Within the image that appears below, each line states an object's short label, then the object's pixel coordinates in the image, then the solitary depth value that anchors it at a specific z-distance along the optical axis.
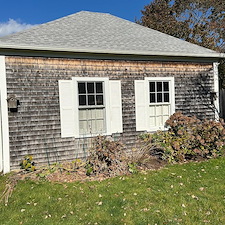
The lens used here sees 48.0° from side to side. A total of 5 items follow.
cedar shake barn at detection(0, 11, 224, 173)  6.21
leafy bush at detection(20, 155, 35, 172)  5.95
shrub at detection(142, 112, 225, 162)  6.55
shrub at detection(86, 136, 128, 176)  5.56
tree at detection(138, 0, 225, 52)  16.42
